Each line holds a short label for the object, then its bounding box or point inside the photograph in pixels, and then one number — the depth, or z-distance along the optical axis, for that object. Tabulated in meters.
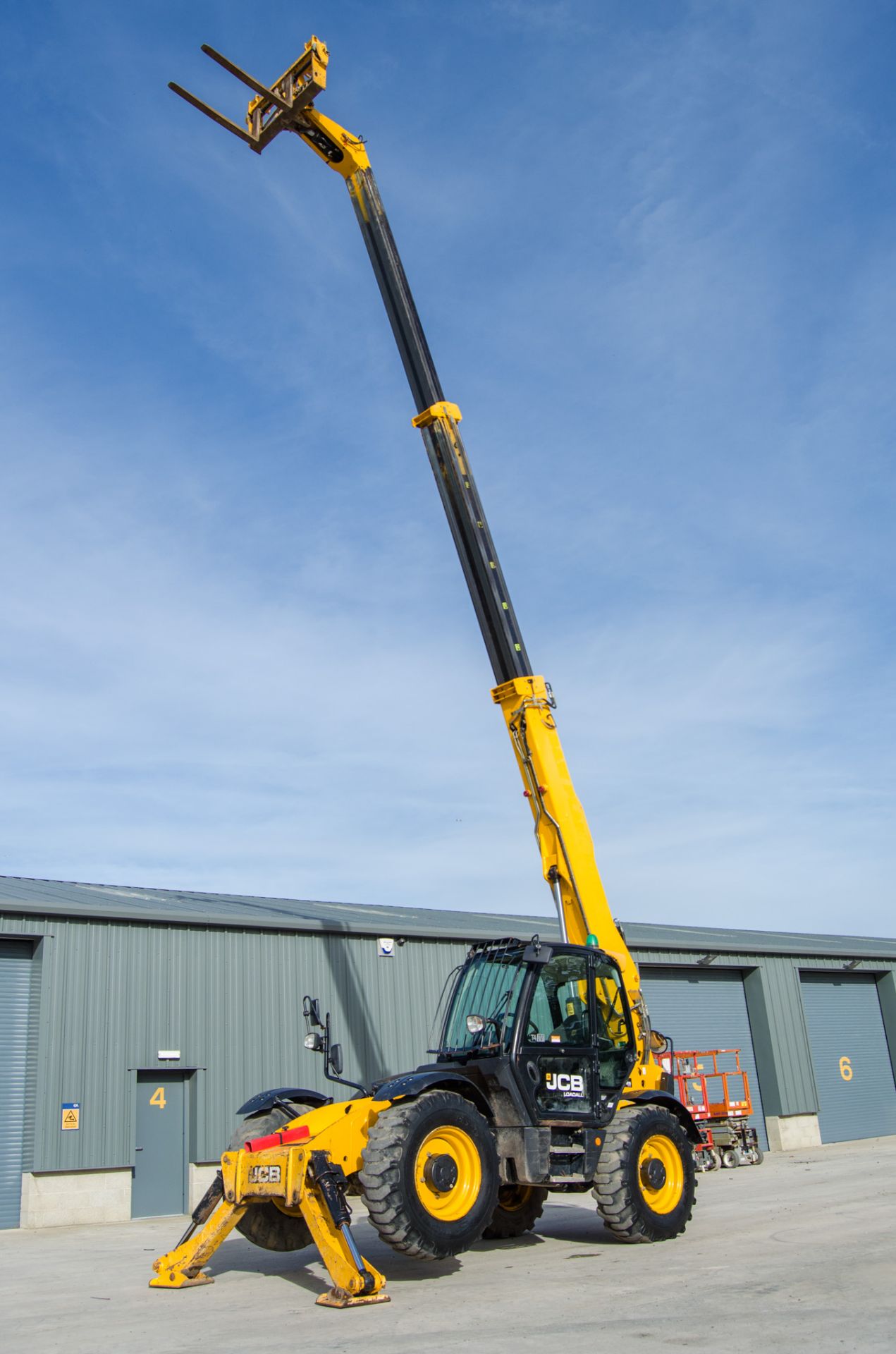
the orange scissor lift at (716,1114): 23.05
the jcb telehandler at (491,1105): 8.59
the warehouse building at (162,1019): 17.53
